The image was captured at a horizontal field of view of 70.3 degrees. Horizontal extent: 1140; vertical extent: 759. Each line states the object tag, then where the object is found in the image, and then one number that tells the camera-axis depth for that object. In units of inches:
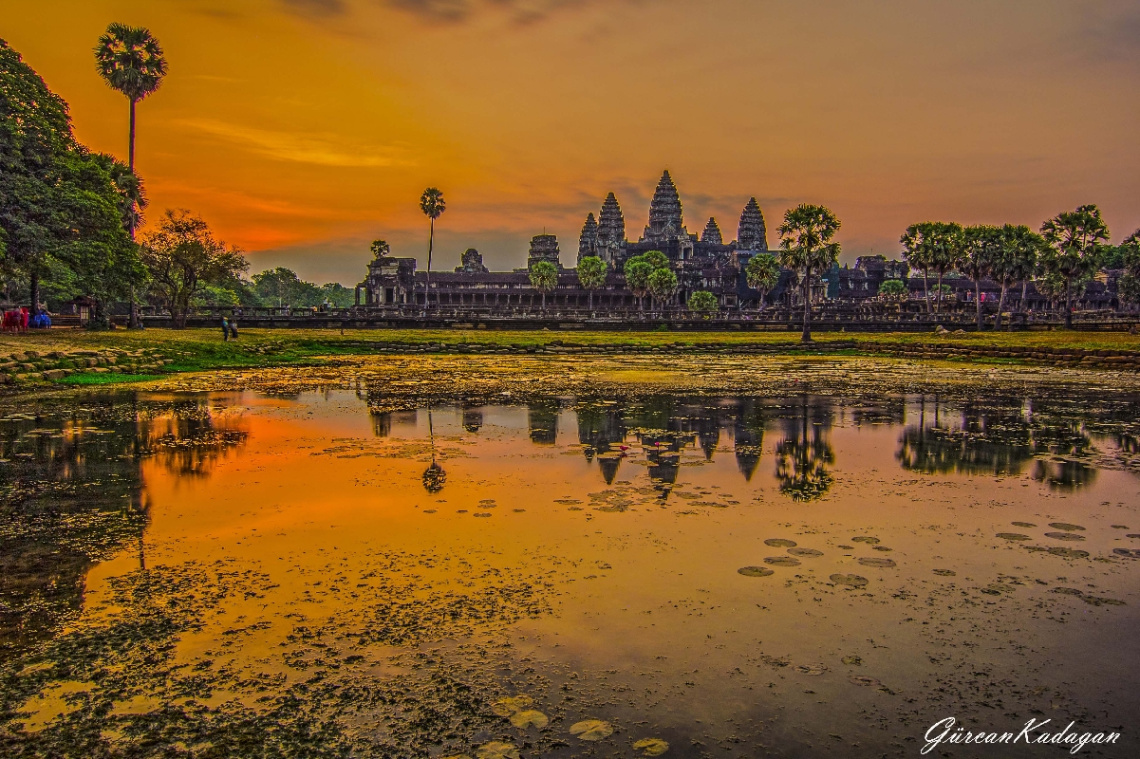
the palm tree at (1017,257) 2603.3
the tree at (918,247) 2874.0
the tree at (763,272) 3865.7
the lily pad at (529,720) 146.4
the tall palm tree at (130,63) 1752.0
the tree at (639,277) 3954.2
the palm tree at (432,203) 3634.4
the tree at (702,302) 4128.9
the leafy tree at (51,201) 1064.2
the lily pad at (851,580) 217.3
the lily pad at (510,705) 150.6
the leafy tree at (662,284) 3865.7
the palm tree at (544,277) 4192.9
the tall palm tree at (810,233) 2219.5
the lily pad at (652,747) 138.6
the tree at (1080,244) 2544.3
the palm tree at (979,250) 2706.7
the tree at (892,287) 4467.5
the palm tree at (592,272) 4192.9
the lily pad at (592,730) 143.4
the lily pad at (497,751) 137.7
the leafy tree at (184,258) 1891.0
